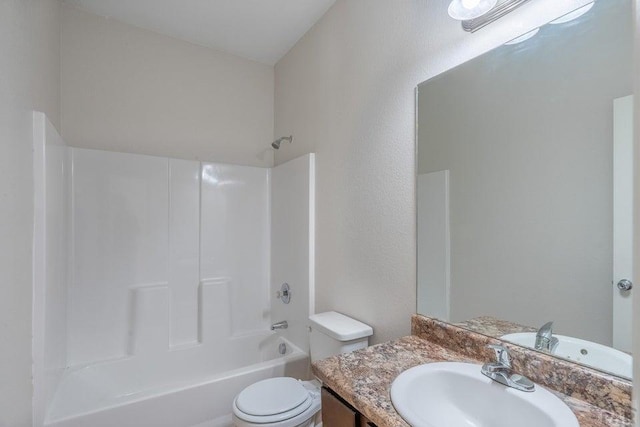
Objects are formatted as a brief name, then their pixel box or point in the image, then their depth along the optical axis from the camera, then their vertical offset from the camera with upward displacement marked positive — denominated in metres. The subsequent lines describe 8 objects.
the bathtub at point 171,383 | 1.44 -1.04
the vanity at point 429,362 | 0.71 -0.49
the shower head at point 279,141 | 2.36 +0.58
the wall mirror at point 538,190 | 0.78 +0.08
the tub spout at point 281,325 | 2.26 -0.86
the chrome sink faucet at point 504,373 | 0.81 -0.46
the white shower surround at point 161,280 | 1.52 -0.48
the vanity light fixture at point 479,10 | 0.97 +0.70
